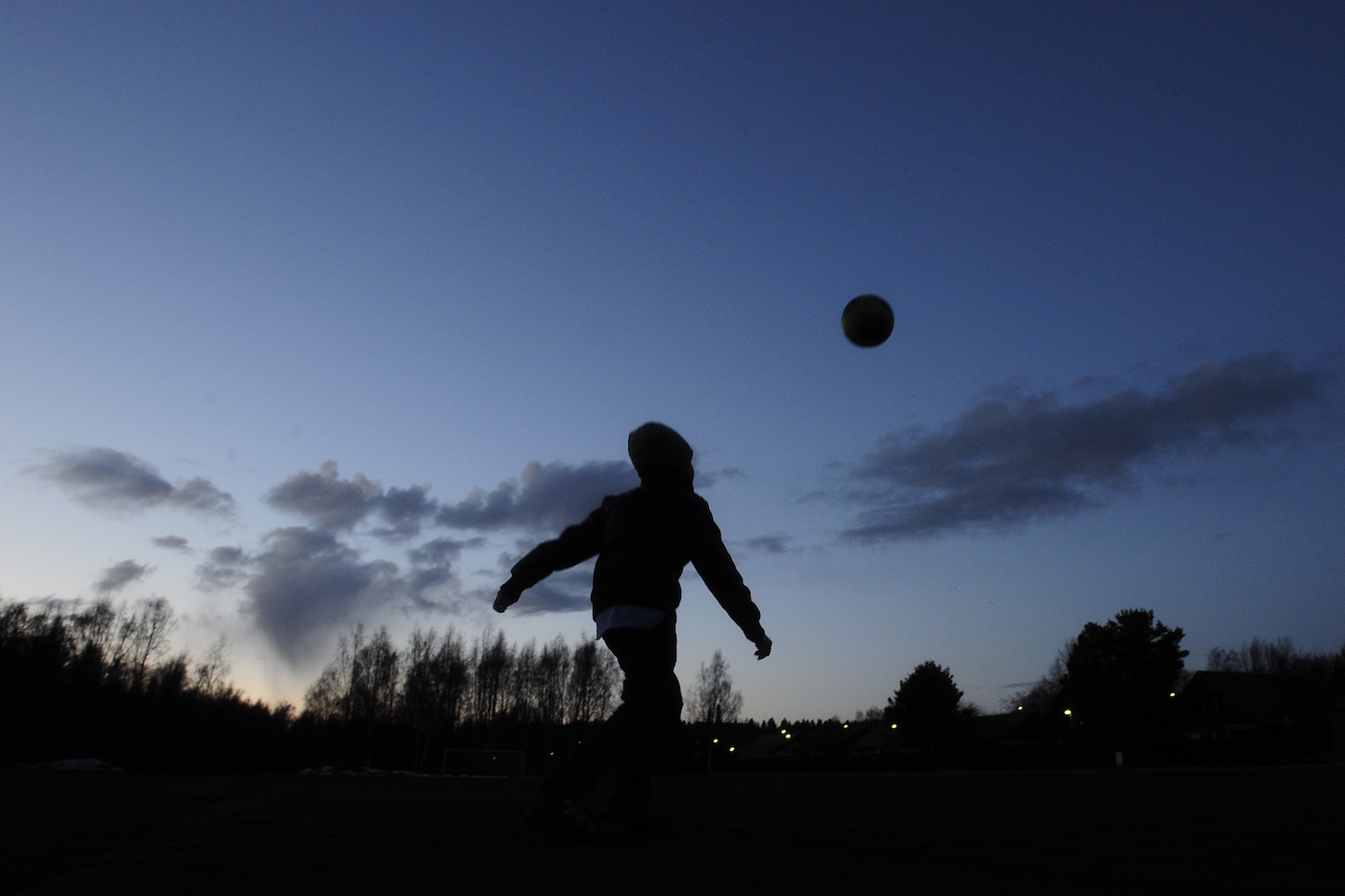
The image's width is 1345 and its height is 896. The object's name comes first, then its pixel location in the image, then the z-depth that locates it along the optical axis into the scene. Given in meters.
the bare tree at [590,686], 67.12
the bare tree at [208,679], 65.61
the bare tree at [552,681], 67.62
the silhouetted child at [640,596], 3.00
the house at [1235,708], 55.31
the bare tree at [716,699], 75.69
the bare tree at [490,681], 67.19
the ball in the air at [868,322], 8.07
